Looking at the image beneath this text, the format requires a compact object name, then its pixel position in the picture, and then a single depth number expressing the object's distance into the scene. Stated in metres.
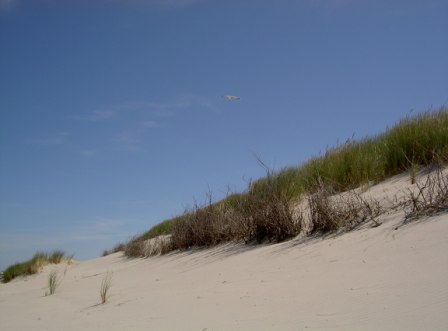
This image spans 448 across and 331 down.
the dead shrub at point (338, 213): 4.90
